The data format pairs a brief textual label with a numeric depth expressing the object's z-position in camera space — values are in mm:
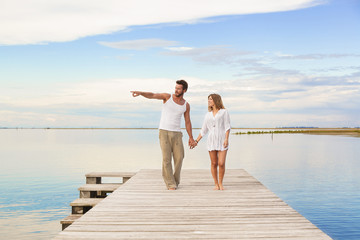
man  7426
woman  7457
